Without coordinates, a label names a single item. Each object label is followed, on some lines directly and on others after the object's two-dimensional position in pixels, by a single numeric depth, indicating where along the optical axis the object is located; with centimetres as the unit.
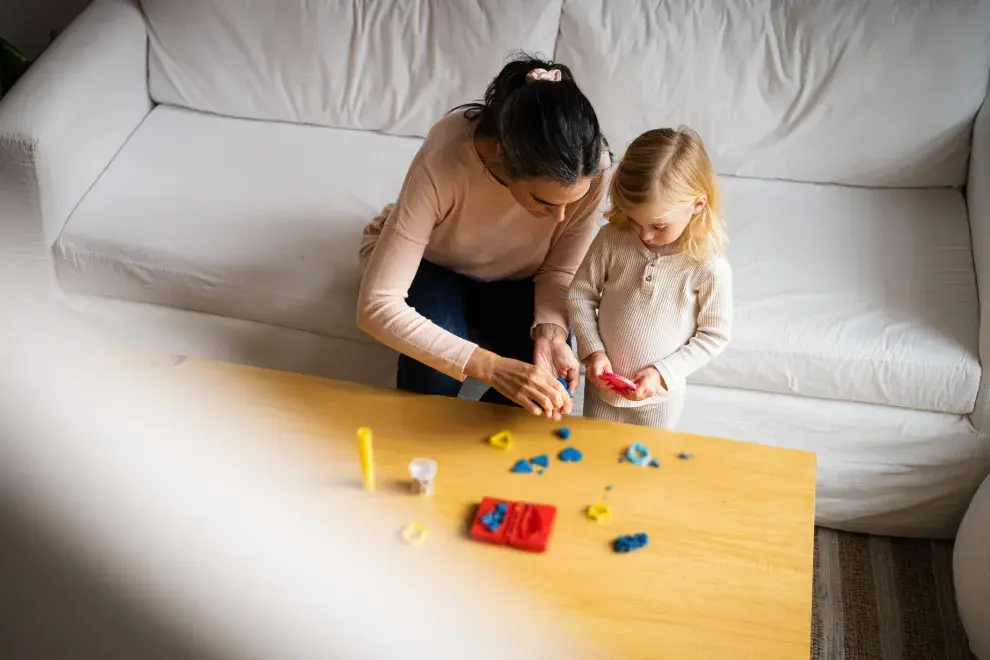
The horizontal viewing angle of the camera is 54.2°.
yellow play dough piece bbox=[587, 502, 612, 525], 121
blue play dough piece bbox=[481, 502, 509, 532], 118
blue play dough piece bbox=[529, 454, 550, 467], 129
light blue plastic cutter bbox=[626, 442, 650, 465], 130
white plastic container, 123
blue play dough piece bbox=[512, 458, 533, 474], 128
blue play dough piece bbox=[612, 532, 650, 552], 116
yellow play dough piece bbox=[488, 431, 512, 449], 132
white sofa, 166
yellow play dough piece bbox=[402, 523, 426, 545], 117
